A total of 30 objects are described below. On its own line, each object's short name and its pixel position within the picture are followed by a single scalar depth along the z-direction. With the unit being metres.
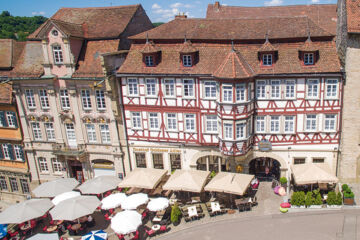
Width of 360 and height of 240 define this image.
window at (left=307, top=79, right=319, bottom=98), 28.33
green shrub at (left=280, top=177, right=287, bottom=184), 30.72
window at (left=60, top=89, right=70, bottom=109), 33.53
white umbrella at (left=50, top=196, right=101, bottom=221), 27.05
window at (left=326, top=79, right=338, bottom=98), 28.12
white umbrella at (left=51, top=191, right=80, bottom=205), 30.53
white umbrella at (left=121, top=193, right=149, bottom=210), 27.87
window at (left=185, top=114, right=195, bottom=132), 30.88
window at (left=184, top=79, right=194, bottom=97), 29.84
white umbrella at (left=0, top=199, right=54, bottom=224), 27.94
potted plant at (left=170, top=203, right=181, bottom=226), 27.42
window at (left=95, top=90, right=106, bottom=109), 32.50
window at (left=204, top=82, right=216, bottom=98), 29.44
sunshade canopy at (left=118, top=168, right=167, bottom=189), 30.56
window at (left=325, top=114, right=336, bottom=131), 29.11
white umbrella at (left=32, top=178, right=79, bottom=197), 32.09
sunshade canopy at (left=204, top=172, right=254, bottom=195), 28.00
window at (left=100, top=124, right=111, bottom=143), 33.72
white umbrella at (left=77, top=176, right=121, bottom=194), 31.20
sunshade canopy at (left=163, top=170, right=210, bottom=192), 29.14
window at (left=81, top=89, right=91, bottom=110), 32.91
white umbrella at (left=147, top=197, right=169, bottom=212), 27.17
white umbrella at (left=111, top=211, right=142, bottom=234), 24.50
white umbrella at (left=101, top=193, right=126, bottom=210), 28.64
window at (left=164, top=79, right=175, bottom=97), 30.28
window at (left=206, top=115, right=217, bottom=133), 30.44
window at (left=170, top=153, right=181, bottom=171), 32.97
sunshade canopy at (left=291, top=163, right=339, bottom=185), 27.99
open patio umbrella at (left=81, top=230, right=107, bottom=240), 24.86
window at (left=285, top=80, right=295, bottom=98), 28.62
